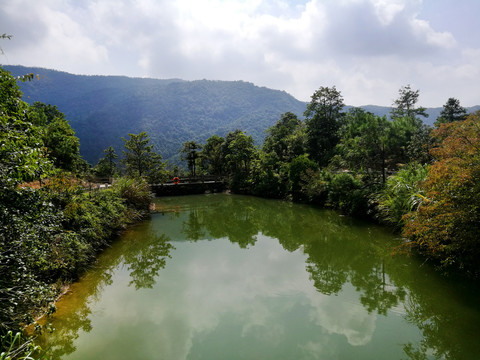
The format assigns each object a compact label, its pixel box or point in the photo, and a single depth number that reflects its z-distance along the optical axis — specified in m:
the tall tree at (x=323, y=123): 23.88
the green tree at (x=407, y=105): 34.03
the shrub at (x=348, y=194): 12.73
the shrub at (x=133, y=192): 12.72
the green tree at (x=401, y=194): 8.46
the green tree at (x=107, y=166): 33.06
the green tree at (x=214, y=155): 29.91
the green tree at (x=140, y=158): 24.69
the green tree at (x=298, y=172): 17.75
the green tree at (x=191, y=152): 28.39
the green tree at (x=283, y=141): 23.50
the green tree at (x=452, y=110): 27.06
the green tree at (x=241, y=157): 24.55
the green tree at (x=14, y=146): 3.32
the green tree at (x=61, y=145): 14.88
